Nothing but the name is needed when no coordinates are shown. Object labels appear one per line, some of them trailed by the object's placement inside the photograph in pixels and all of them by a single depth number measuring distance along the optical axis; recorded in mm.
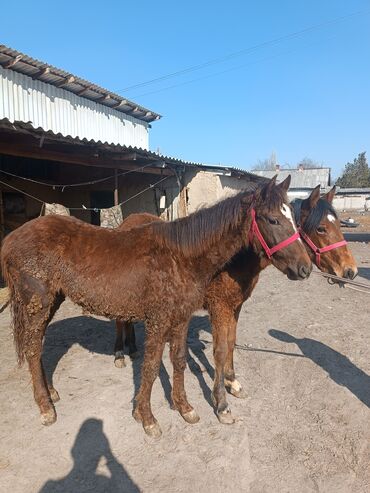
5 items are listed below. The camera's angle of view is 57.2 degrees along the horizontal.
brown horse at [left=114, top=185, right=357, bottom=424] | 3348
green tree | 60062
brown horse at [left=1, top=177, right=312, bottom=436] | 2922
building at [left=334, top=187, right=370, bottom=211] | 49094
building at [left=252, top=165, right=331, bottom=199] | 53656
